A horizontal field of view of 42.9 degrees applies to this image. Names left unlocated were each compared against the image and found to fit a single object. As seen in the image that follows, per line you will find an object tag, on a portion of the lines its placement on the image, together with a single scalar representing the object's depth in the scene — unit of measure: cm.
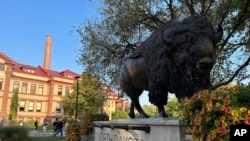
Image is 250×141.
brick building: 6059
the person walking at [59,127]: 2982
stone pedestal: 440
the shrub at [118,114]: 7034
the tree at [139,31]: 1639
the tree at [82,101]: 5062
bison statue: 531
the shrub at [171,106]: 4848
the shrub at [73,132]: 1683
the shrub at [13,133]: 1953
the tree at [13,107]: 5657
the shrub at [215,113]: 301
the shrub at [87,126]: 1577
